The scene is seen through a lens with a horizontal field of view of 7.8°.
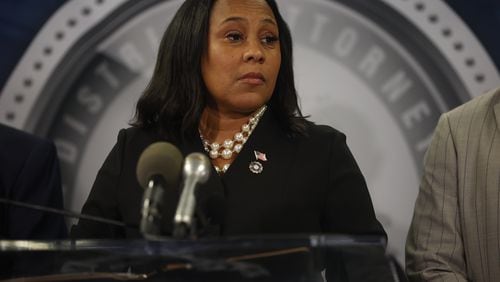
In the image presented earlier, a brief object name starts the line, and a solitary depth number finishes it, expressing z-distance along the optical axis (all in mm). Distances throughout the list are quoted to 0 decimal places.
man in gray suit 5569
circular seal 6002
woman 5578
